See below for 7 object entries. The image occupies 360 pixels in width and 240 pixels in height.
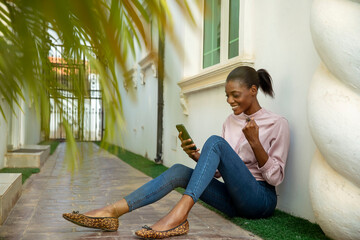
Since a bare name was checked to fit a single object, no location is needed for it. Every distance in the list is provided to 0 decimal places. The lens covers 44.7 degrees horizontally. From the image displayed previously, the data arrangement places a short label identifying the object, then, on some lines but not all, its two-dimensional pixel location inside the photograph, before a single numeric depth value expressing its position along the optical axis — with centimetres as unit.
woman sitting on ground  252
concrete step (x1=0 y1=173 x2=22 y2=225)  290
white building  291
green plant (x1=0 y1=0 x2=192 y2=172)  52
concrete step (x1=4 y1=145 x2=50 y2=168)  594
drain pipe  716
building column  204
